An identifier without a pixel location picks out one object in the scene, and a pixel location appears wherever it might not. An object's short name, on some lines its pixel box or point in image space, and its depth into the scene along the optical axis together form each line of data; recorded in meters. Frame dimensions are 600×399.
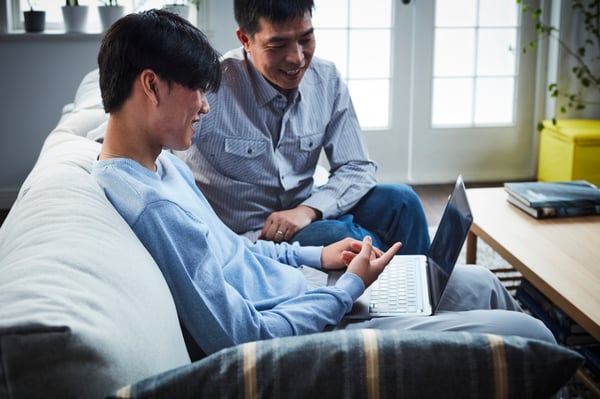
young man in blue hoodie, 1.19
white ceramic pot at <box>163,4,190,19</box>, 3.85
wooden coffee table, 1.79
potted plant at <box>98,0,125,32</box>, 3.91
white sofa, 0.69
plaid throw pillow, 0.72
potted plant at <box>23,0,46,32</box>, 3.84
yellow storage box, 3.88
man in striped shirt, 2.02
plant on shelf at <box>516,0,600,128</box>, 4.14
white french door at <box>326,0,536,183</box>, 4.20
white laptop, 1.49
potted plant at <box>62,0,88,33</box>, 3.87
